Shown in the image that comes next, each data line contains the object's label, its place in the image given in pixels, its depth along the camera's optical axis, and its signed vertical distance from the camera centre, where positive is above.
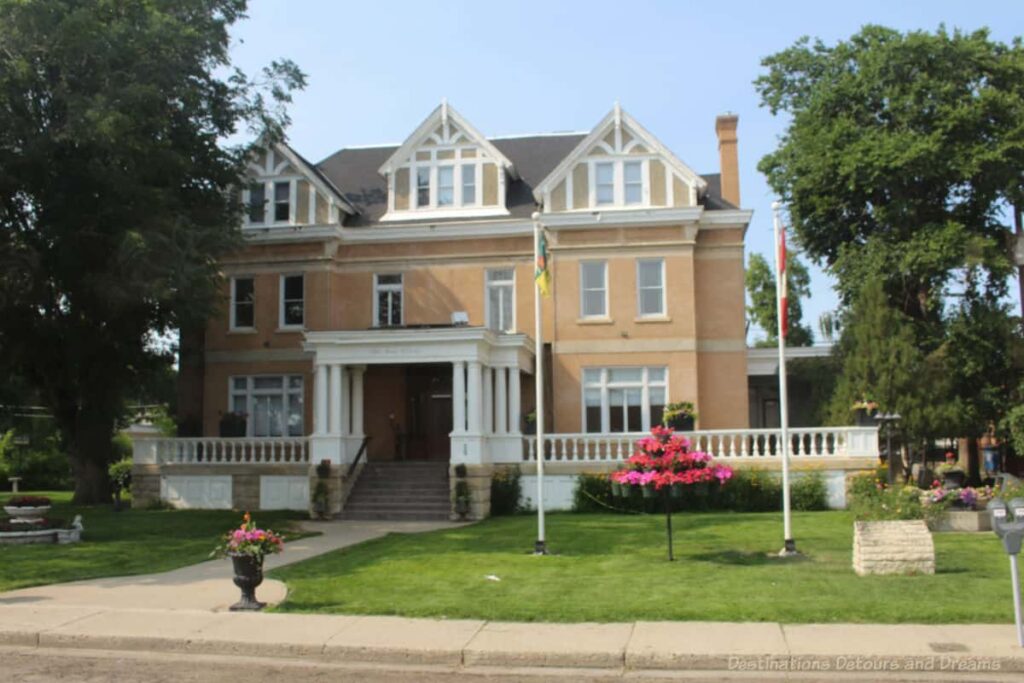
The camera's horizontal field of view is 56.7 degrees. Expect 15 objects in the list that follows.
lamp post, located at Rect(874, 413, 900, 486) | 26.58 -0.25
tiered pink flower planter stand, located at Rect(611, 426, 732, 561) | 14.67 -0.78
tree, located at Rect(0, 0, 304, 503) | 19.33 +5.65
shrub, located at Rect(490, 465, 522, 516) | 24.61 -1.85
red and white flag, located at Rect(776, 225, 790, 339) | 15.43 +2.17
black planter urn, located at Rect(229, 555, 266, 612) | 11.66 -1.90
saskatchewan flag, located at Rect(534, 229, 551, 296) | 16.31 +2.60
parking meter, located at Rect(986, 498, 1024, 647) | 9.18 -1.09
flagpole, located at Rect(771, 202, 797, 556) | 15.16 +0.87
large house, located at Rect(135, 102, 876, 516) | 26.09 +3.39
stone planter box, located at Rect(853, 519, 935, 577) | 13.00 -1.81
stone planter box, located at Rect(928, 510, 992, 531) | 17.95 -1.99
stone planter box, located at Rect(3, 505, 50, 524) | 18.31 -1.70
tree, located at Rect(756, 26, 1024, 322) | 29.84 +8.30
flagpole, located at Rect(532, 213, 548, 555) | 15.90 +0.07
